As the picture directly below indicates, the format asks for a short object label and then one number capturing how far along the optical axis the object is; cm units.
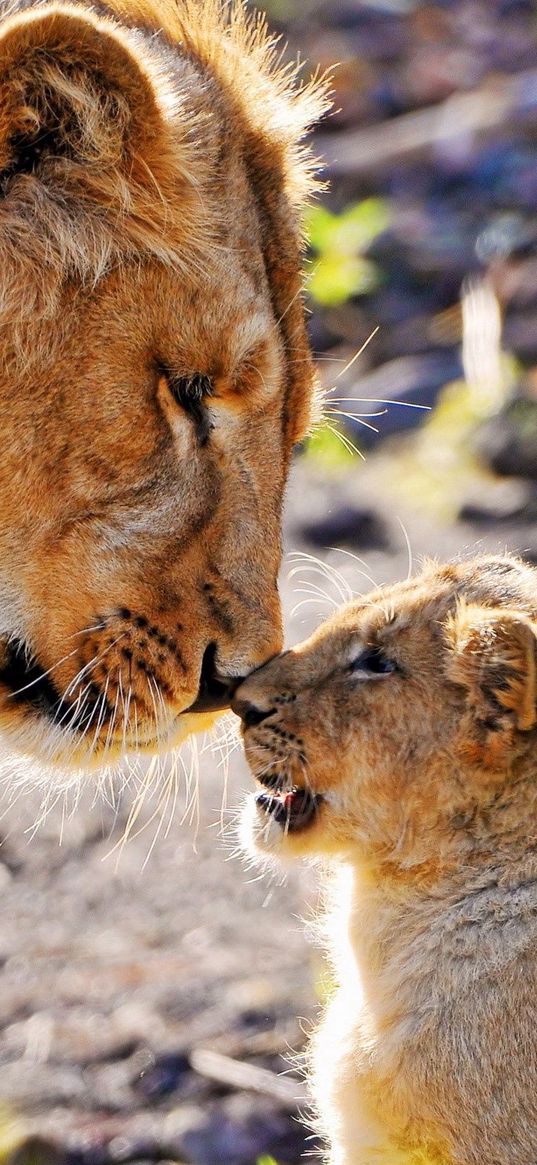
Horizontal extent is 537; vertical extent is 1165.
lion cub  694
